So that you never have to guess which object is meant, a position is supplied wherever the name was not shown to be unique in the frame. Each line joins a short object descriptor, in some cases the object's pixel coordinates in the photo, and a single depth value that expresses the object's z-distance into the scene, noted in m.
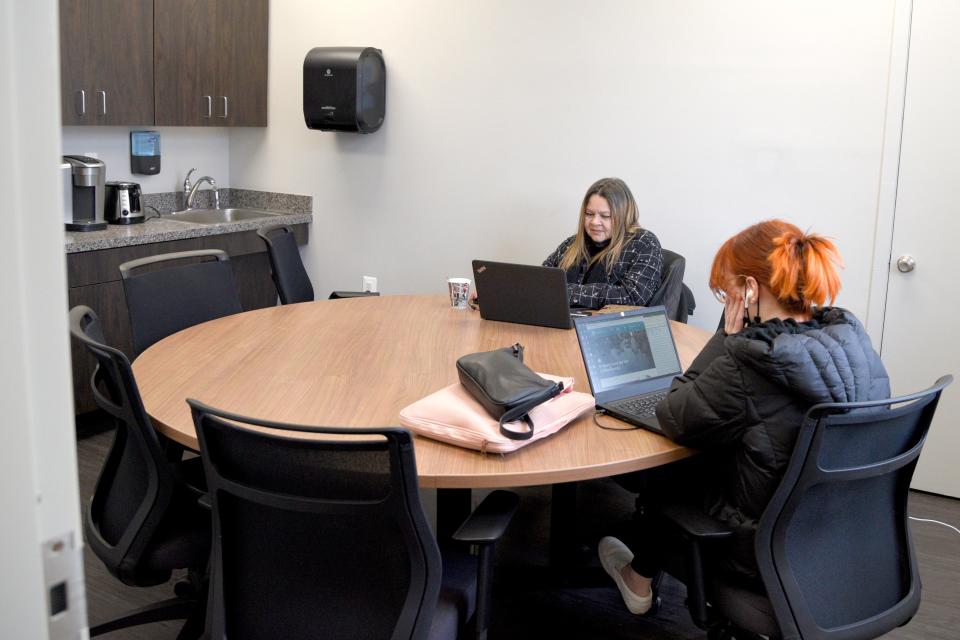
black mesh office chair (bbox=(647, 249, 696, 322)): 3.64
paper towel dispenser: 4.76
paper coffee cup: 3.43
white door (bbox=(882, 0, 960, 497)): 3.56
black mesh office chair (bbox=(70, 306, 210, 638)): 2.10
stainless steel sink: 5.15
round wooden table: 1.99
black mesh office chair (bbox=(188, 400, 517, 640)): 1.66
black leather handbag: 2.05
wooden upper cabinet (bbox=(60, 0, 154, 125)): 4.16
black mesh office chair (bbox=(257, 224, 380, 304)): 3.73
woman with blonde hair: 3.61
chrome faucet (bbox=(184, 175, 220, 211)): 5.21
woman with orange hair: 1.95
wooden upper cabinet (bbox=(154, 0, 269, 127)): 4.65
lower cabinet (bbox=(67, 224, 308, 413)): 4.03
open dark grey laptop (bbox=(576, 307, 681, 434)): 2.35
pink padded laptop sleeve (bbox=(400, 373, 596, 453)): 1.99
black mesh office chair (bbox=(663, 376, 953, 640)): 1.89
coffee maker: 4.34
